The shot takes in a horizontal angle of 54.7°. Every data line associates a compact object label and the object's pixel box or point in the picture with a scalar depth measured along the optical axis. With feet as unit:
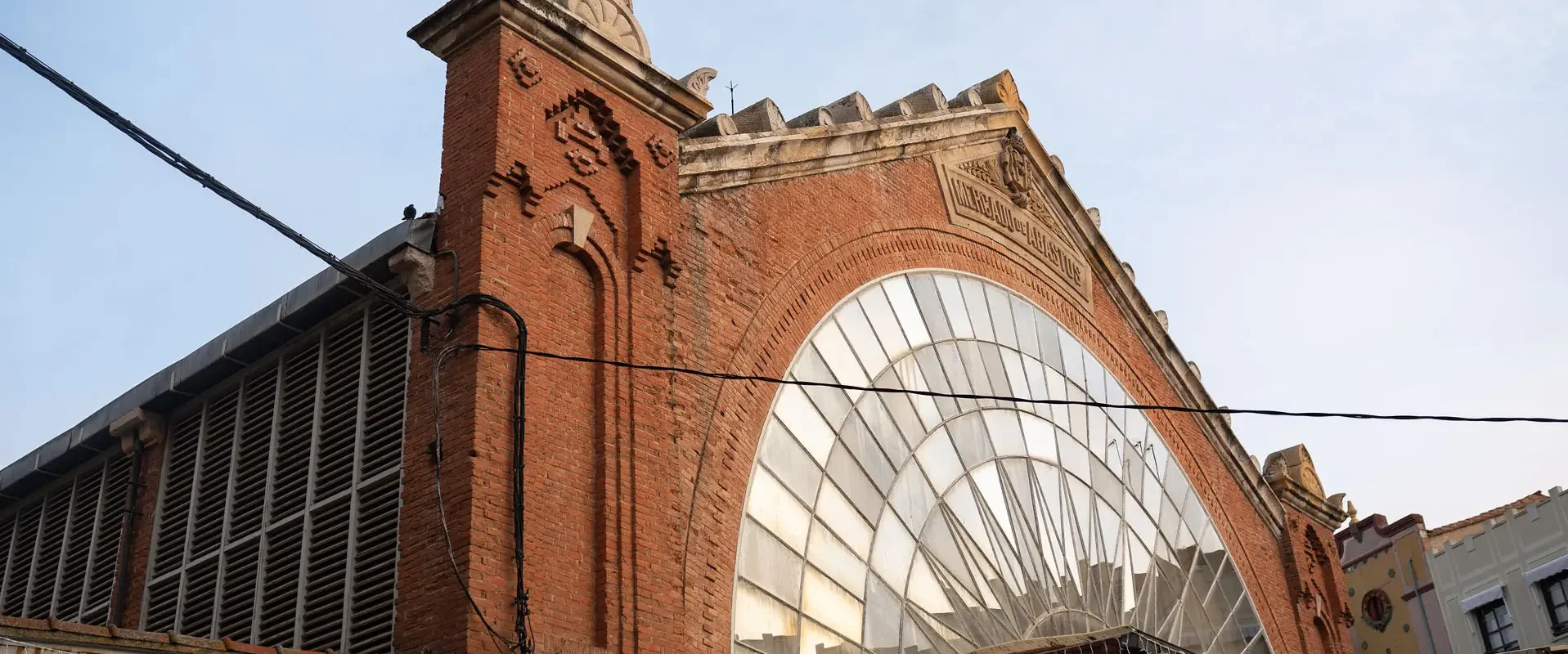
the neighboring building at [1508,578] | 106.83
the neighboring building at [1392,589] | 122.01
